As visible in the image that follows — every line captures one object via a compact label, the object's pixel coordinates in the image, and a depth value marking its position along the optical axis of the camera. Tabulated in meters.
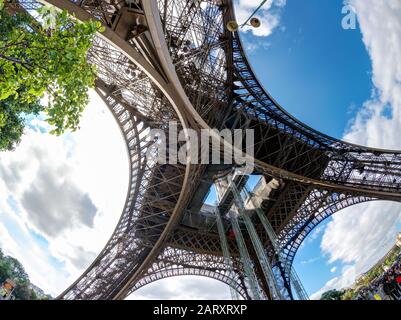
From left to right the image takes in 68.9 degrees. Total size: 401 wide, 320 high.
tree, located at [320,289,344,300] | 42.93
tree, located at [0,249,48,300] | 29.10
